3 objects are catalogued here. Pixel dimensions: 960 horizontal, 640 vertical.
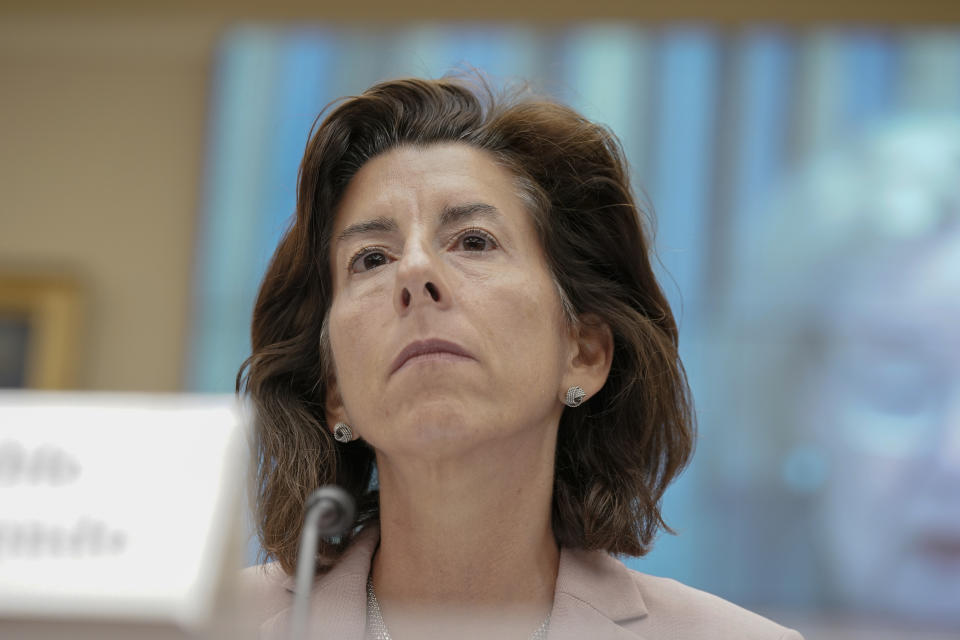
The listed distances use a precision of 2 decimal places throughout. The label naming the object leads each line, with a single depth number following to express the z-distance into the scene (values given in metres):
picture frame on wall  4.00
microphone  2.67
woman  2.83
